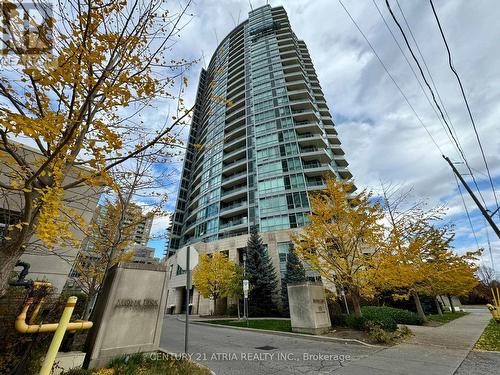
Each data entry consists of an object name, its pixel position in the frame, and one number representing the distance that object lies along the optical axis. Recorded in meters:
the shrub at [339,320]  12.22
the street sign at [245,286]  16.00
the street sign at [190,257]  5.79
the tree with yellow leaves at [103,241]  10.70
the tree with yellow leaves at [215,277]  25.02
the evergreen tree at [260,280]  24.53
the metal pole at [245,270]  25.36
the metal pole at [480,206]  7.13
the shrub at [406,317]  15.54
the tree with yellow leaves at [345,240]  11.51
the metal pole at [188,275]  5.58
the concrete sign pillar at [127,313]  4.64
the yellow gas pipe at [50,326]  2.05
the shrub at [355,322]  10.59
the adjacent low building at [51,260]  7.45
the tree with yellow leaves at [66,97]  3.11
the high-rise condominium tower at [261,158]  35.19
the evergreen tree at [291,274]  24.35
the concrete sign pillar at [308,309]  10.77
